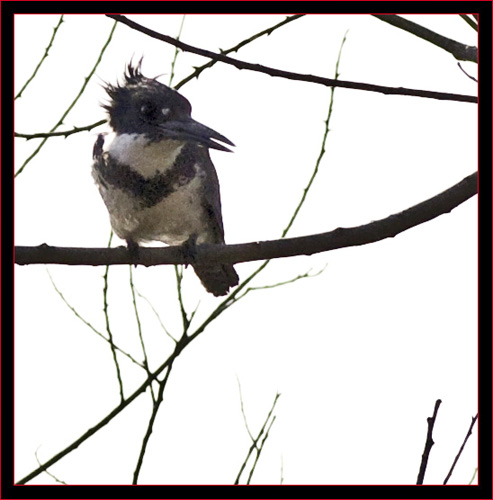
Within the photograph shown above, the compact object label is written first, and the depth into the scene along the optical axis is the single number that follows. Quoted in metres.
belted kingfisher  7.98
